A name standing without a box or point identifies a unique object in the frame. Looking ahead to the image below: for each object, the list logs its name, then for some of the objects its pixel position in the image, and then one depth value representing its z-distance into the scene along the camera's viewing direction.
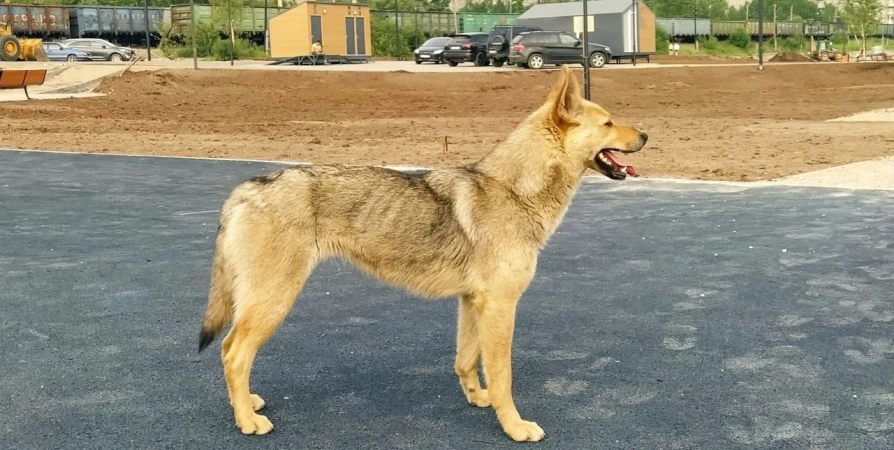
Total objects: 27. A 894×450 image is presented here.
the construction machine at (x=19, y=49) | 51.59
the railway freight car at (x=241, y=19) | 66.44
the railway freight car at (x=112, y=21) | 75.75
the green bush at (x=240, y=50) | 63.89
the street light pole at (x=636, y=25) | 58.16
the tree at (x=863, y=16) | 96.06
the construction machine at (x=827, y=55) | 75.00
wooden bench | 34.88
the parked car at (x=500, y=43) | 49.88
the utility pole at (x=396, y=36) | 72.62
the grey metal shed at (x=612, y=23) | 58.53
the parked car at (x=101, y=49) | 60.31
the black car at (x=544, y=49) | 47.00
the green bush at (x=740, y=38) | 110.38
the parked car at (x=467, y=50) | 51.94
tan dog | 4.90
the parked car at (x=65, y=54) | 58.97
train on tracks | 71.00
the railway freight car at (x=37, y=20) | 70.75
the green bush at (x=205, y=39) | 66.19
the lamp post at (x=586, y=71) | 25.61
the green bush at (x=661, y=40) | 91.58
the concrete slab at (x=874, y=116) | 25.03
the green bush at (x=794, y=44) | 102.81
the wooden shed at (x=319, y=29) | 52.31
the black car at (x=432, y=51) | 55.72
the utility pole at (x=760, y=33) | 49.42
